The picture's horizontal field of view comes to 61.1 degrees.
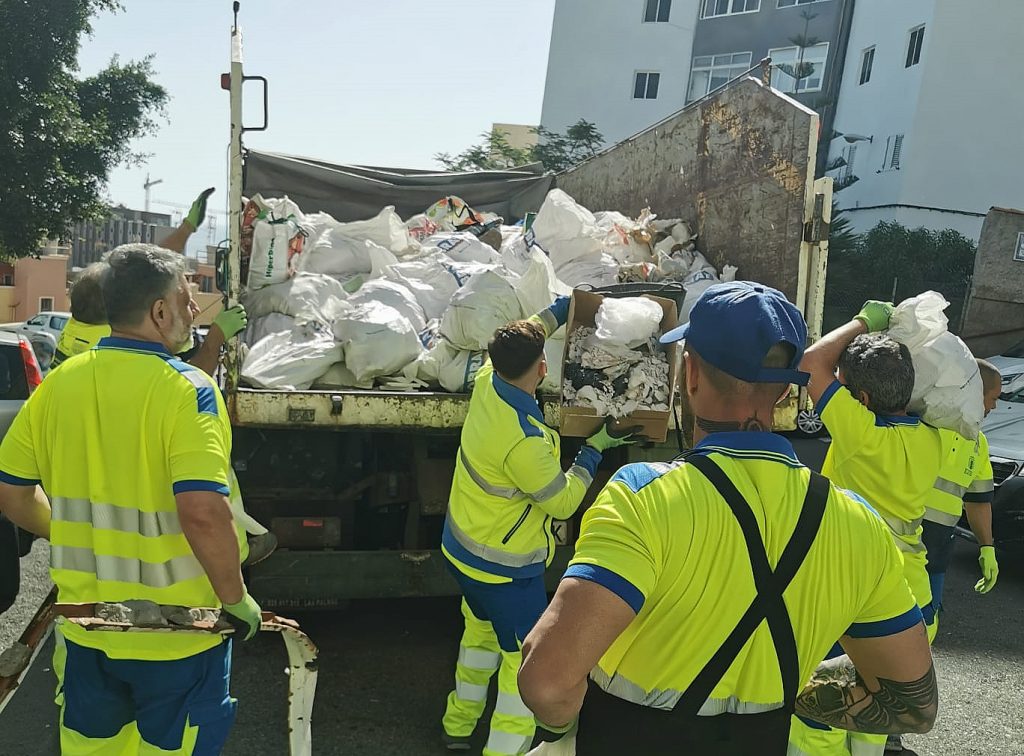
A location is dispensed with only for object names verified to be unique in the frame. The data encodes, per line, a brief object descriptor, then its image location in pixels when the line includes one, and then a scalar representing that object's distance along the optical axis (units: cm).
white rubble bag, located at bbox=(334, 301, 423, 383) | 381
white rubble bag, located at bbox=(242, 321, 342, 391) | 367
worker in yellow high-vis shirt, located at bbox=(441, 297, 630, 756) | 295
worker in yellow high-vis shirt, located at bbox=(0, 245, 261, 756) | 212
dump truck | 362
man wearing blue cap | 126
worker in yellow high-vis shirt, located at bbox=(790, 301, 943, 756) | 265
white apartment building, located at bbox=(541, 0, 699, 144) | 2717
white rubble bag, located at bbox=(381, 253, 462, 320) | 450
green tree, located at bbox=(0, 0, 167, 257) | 1211
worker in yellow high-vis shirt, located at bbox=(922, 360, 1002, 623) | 337
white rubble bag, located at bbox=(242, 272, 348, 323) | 432
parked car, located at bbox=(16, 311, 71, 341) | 1669
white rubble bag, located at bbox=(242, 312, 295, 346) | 414
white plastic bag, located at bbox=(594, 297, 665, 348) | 359
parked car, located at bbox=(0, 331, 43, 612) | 524
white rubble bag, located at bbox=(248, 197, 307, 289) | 452
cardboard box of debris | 357
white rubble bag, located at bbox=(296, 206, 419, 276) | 510
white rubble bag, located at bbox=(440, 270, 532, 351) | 382
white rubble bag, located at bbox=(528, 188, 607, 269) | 510
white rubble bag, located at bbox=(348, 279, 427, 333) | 427
